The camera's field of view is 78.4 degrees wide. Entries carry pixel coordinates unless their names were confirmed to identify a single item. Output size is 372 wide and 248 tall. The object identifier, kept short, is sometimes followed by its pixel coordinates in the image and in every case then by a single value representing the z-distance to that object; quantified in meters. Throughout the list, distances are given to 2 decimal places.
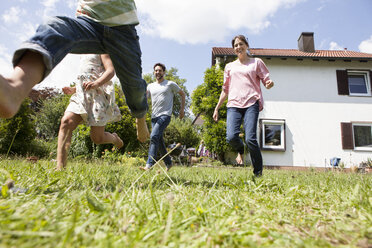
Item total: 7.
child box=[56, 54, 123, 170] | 2.93
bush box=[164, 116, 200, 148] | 15.23
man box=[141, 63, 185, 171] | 4.44
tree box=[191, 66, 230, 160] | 11.56
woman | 3.21
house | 12.38
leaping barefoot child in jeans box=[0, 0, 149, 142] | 1.20
